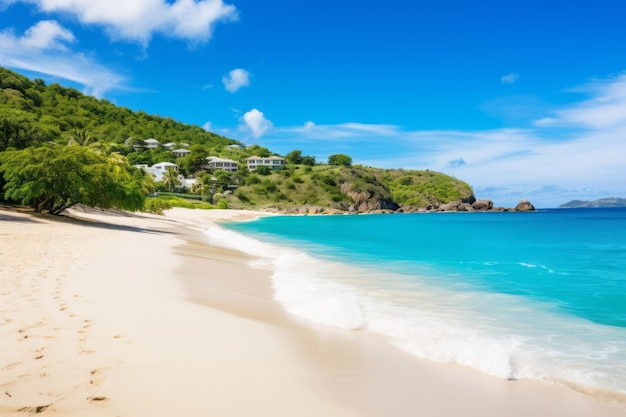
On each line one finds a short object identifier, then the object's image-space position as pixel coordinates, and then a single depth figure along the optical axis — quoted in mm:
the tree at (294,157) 173375
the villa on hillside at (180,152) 152250
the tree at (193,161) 136375
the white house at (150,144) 159700
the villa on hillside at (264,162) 159125
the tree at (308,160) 171750
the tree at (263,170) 138500
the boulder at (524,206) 161500
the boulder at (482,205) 159625
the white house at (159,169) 117450
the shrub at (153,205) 54344
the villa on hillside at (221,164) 143000
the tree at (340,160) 177875
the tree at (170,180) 105562
